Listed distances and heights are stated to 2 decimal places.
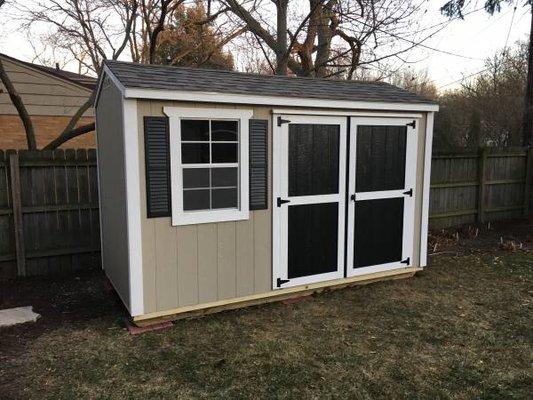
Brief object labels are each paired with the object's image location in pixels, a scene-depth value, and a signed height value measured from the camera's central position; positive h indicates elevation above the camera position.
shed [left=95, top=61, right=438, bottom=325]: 3.94 -0.30
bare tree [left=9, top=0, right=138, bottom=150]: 8.80 +3.18
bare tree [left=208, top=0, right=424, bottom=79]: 9.38 +2.94
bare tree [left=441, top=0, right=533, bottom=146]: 8.72 +2.28
